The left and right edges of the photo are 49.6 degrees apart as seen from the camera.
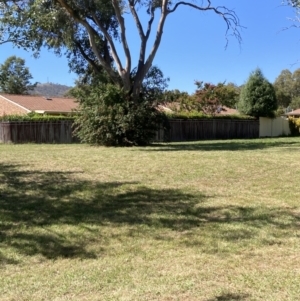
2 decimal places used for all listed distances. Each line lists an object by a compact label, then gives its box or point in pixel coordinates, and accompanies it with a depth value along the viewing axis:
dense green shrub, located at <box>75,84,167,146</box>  14.96
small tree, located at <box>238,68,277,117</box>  29.15
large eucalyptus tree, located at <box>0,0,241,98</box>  14.16
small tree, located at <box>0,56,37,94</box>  47.40
